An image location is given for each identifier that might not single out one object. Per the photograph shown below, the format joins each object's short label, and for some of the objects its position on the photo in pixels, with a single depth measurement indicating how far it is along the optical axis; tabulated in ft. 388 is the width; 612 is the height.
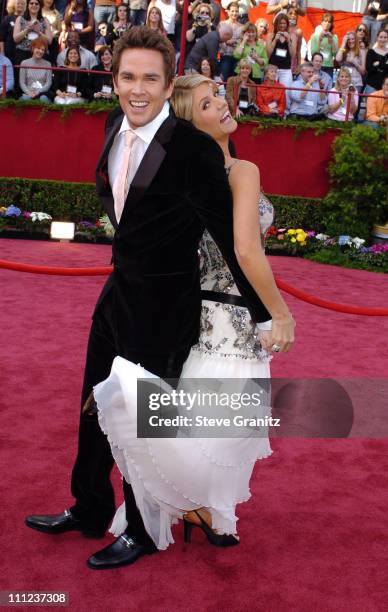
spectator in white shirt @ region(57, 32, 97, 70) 39.34
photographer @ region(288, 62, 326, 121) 40.19
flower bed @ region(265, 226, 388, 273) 36.09
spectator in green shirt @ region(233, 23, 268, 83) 40.27
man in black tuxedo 8.09
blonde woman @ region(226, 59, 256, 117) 38.91
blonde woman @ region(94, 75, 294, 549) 8.42
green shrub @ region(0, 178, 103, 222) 39.17
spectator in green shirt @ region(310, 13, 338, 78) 43.70
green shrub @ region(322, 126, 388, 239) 37.50
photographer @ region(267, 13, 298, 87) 40.86
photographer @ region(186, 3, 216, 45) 40.22
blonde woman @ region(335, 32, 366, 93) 42.57
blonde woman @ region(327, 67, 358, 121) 40.52
